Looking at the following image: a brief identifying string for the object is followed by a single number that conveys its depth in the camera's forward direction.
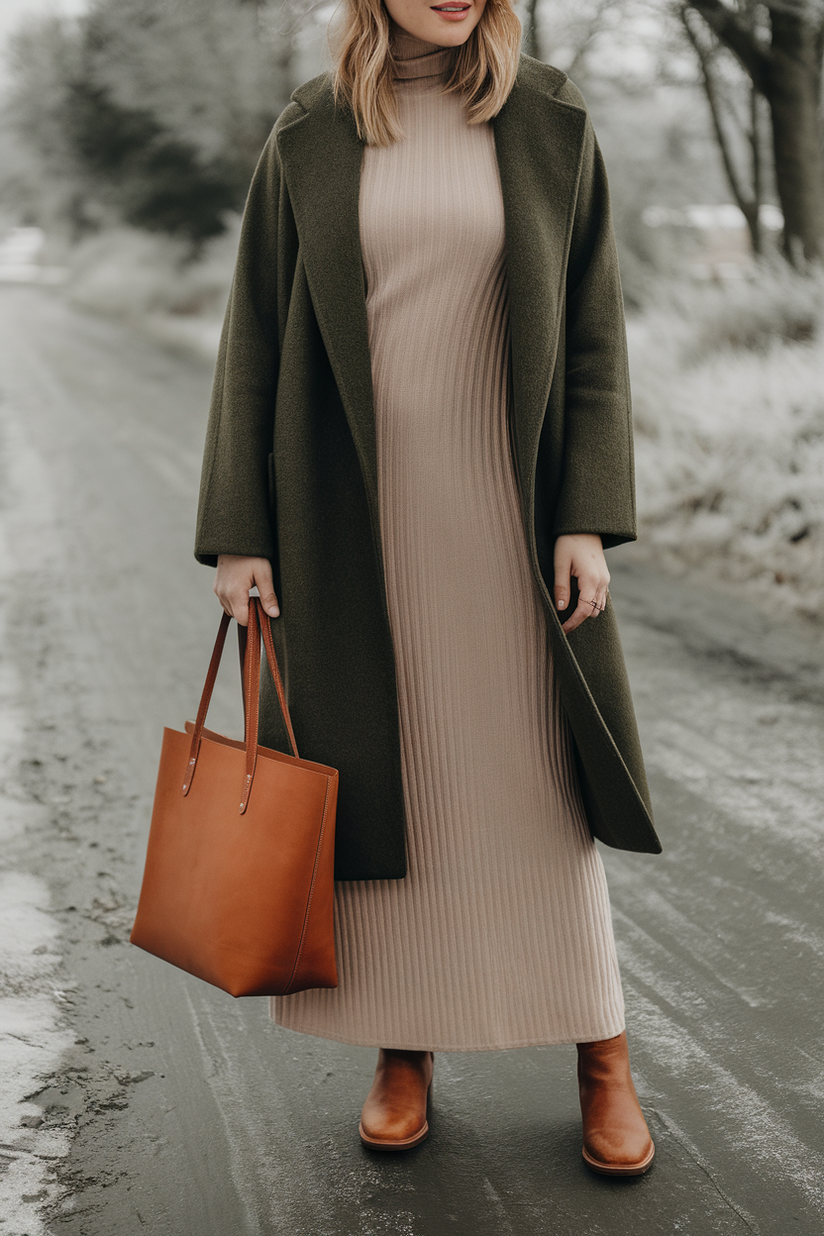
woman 1.98
